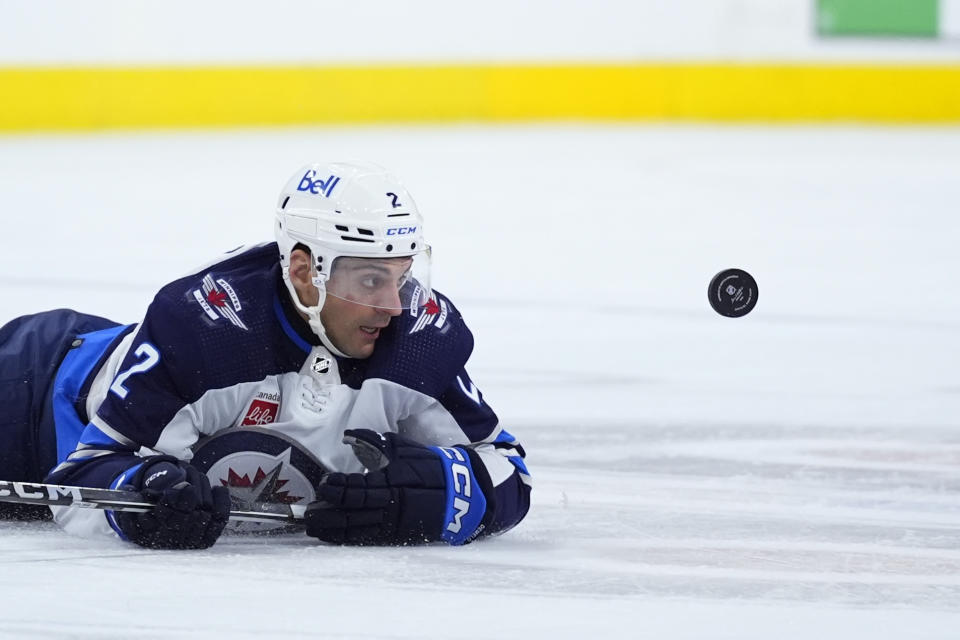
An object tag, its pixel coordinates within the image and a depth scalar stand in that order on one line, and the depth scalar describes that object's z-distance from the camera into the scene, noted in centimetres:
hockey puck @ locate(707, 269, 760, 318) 602
